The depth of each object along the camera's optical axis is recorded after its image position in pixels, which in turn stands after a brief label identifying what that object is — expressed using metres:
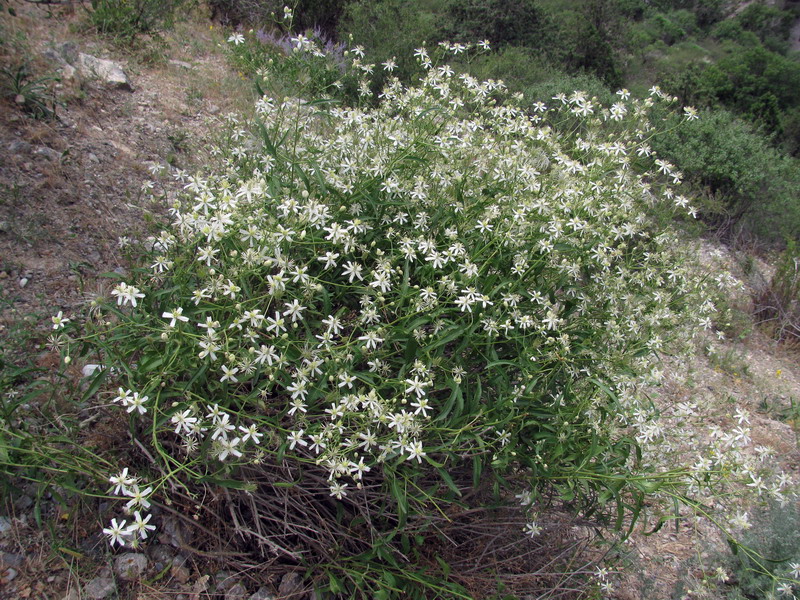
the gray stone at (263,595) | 2.36
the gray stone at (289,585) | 2.38
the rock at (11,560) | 2.22
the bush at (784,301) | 5.99
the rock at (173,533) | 2.40
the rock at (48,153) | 3.89
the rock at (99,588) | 2.24
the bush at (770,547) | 2.89
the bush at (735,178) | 7.25
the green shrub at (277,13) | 7.91
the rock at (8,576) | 2.18
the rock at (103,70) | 4.98
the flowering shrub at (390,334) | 2.04
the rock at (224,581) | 2.35
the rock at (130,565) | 2.30
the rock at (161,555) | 2.38
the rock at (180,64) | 6.07
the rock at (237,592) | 2.32
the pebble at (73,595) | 2.21
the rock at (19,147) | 3.80
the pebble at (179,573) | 2.35
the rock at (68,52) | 4.94
